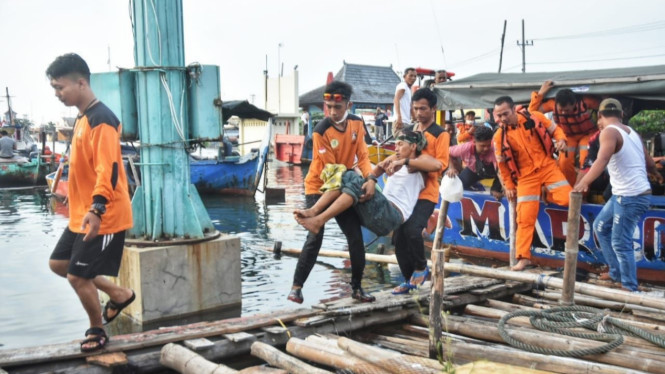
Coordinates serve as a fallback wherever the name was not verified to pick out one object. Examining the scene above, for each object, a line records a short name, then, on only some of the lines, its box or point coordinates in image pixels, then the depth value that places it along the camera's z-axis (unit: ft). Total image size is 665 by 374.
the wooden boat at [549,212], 25.29
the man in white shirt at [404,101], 36.35
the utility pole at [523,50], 142.94
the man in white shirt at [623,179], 20.11
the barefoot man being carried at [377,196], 16.56
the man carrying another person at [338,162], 17.39
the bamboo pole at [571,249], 17.02
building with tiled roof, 120.98
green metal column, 21.93
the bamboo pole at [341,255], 26.40
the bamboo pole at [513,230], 24.84
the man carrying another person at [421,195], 18.11
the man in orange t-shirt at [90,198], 13.91
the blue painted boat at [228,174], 68.33
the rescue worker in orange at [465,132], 33.22
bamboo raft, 12.87
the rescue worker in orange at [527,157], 23.76
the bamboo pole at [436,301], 13.35
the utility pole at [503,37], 137.49
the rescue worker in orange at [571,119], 26.37
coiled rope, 13.38
